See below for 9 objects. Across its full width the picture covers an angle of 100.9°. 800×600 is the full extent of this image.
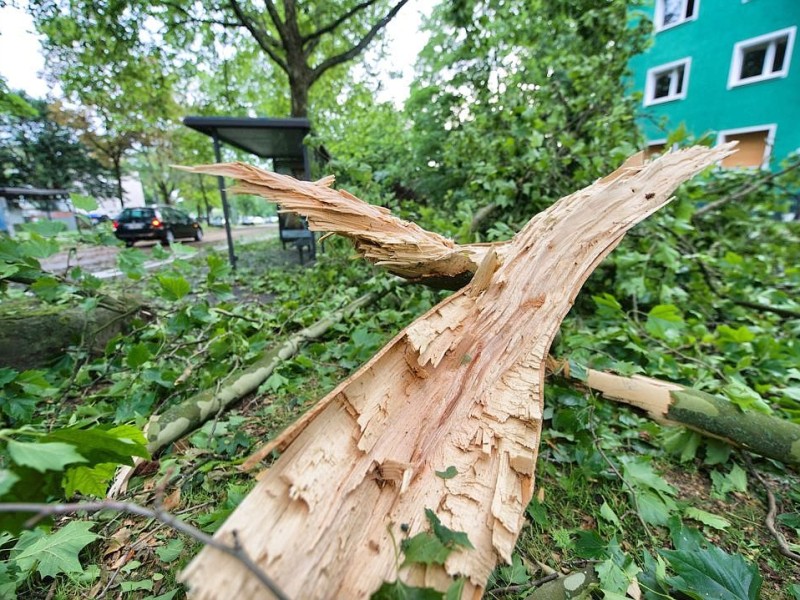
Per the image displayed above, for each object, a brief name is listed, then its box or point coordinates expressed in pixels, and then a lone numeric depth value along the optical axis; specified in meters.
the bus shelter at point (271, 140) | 5.83
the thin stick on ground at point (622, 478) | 1.31
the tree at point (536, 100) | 3.66
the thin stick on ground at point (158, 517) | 0.41
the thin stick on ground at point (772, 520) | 1.22
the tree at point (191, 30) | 7.71
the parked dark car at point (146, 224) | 11.73
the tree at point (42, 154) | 23.56
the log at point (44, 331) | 2.29
